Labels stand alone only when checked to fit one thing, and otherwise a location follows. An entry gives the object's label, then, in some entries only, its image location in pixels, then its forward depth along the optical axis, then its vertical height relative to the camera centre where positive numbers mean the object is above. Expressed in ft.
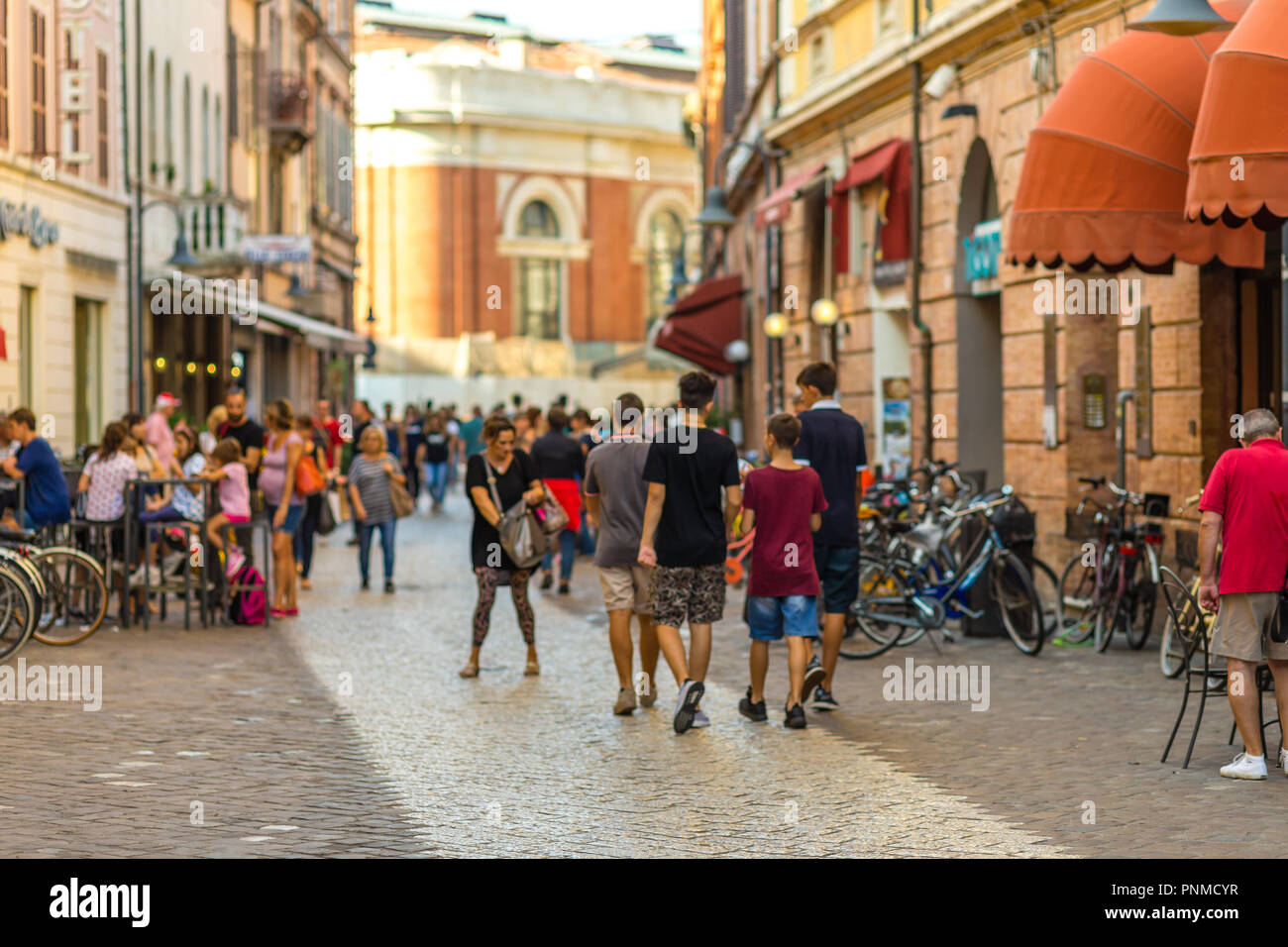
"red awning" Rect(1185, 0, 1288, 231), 35.73 +5.66
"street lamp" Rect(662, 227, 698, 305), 164.14 +14.74
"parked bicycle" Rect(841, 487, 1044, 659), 45.91 -3.06
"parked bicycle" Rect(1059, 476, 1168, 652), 45.96 -2.70
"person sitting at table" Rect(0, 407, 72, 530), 50.37 -0.48
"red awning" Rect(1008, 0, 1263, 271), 42.44 +6.07
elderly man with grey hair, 29.96 -1.52
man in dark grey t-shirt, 38.06 -1.44
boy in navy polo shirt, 38.37 -0.56
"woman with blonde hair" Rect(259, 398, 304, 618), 56.54 -0.86
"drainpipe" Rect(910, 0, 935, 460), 68.18 +6.56
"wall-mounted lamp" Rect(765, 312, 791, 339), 89.61 +5.76
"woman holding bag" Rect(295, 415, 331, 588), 60.49 -0.78
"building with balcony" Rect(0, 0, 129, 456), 79.87 +10.22
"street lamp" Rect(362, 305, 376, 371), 140.42 +7.37
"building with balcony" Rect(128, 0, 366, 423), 102.22 +15.45
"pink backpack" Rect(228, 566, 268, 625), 53.72 -3.83
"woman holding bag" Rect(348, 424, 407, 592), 63.67 -1.16
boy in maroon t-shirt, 36.06 -1.75
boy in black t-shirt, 36.14 -1.14
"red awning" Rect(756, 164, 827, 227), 83.30 +10.55
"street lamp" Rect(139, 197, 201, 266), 96.99 +9.80
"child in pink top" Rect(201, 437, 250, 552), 53.42 -0.72
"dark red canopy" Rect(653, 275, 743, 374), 114.11 +7.32
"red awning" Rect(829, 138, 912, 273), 69.87 +9.13
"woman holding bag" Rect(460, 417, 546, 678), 43.76 -0.96
